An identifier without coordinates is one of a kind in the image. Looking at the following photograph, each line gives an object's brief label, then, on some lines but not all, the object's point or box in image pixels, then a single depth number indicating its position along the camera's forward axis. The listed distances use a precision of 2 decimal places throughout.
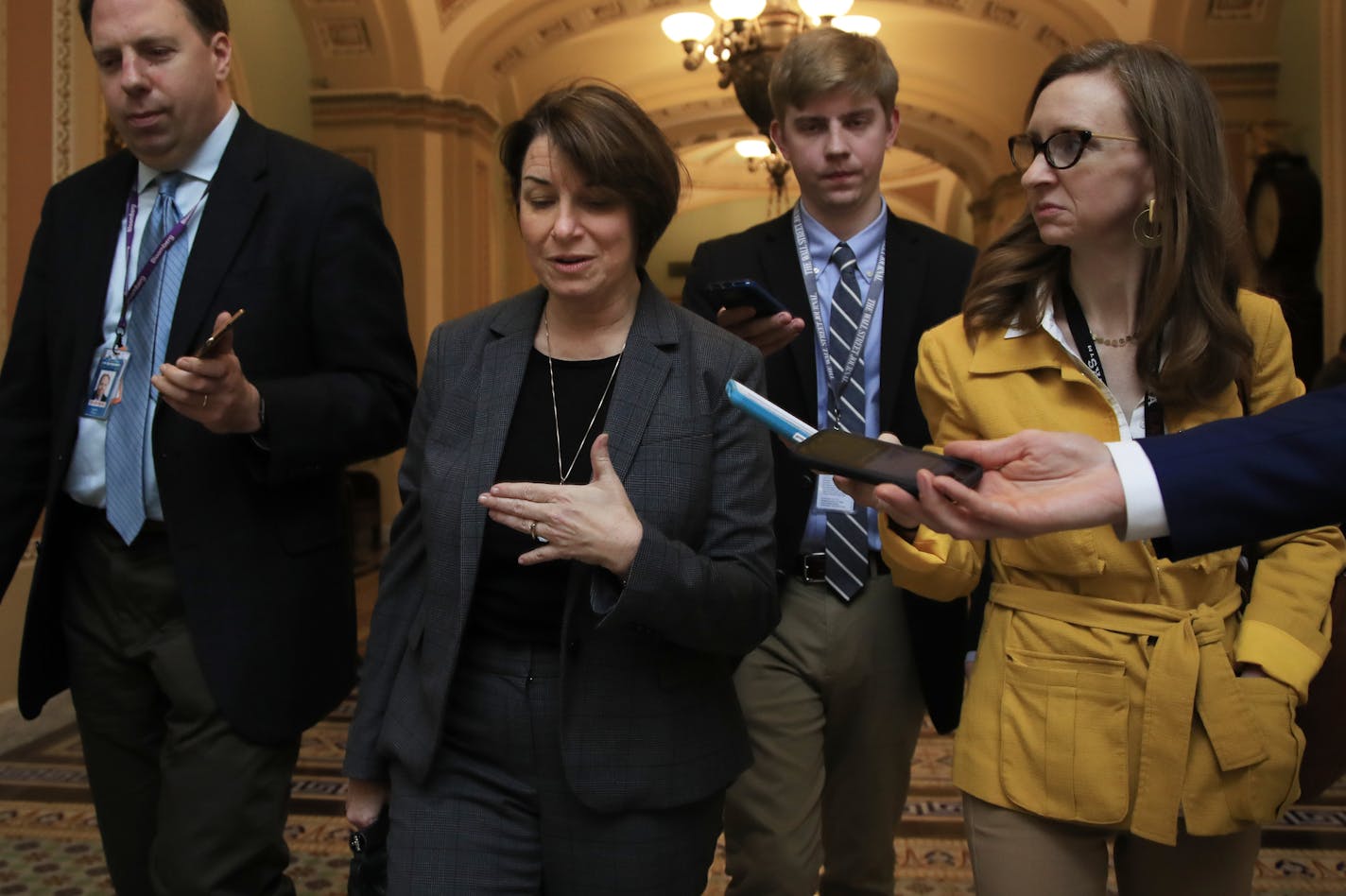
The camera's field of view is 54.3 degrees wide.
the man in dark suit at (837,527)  2.60
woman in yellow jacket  1.85
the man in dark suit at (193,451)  2.31
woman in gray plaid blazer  1.94
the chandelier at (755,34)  9.34
